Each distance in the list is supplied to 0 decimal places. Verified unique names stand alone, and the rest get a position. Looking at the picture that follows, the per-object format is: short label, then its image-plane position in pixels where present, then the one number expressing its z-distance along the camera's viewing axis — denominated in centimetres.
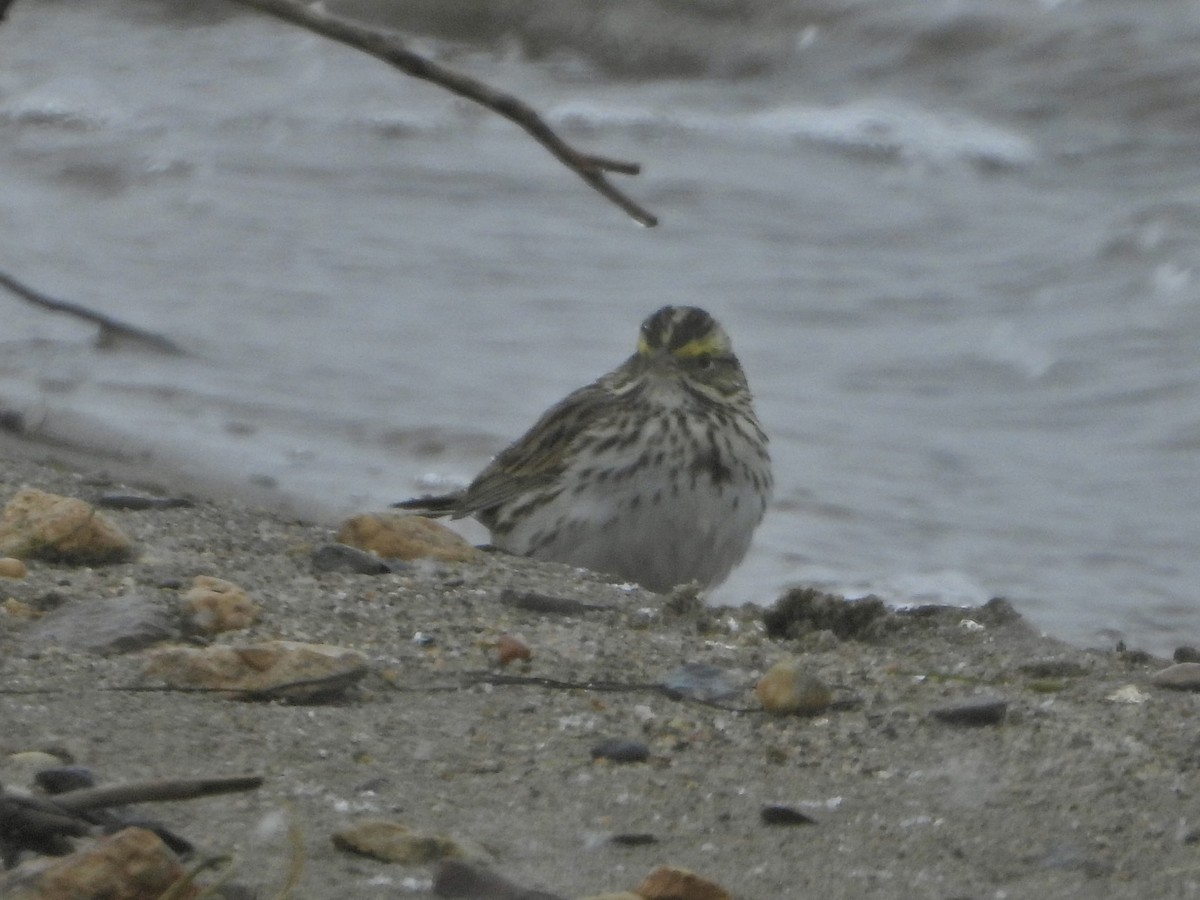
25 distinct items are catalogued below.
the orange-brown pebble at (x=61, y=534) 1018
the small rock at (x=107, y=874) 584
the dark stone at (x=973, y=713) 841
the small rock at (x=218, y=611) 908
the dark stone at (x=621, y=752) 782
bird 1437
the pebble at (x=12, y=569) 965
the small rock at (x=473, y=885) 645
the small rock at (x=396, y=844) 666
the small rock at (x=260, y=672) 805
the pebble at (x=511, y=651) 897
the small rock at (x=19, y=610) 896
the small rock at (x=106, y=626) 858
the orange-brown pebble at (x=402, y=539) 1145
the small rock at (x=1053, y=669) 966
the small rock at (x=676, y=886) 638
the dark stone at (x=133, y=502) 1226
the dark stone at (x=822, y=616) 1059
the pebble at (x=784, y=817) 730
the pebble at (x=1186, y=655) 1109
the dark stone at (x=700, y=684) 864
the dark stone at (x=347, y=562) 1066
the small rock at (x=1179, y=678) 939
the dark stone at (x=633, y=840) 708
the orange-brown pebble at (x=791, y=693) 844
